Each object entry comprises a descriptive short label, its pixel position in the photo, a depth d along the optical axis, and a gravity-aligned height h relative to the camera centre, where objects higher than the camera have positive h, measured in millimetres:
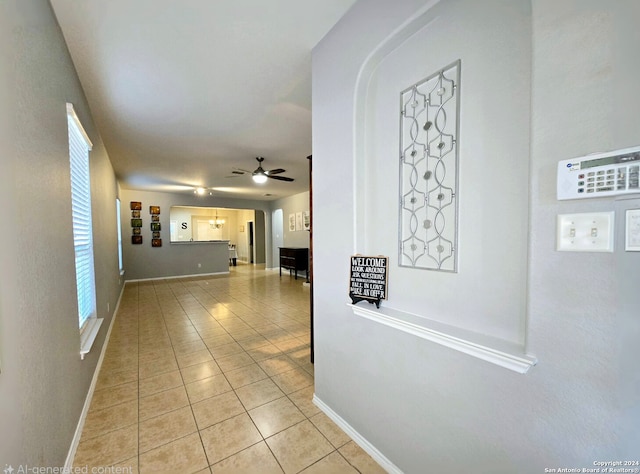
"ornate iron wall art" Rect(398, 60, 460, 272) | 1187 +278
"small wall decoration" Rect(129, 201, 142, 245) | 6867 +194
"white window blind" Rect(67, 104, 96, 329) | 1914 +128
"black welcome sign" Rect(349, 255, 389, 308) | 1435 -287
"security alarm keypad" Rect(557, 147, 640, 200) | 670 +143
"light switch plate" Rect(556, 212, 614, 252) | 708 -14
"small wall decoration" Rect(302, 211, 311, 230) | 7551 +272
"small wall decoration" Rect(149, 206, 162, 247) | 7113 +114
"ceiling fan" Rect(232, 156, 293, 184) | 4244 +934
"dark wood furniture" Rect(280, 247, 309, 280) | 7203 -858
